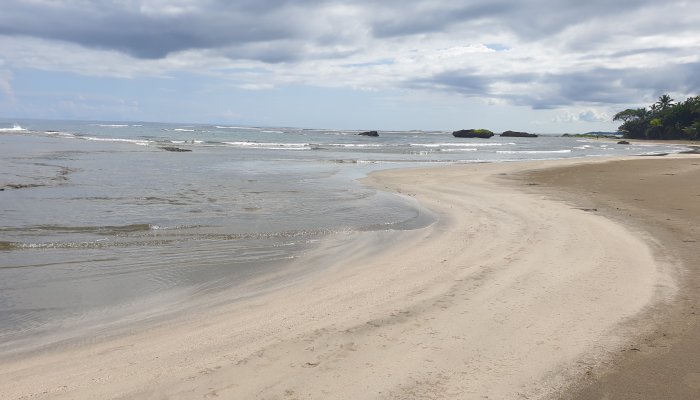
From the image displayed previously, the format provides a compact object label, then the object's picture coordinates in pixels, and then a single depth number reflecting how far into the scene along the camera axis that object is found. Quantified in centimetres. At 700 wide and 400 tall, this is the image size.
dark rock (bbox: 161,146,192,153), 3934
